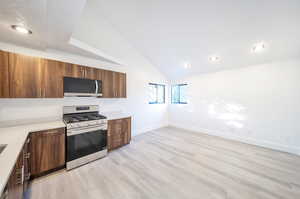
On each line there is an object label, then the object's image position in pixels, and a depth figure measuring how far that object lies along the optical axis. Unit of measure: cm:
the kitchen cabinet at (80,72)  260
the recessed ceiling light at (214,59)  372
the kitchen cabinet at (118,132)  312
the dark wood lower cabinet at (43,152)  195
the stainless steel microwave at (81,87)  261
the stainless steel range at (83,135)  234
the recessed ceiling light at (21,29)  173
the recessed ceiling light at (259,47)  286
